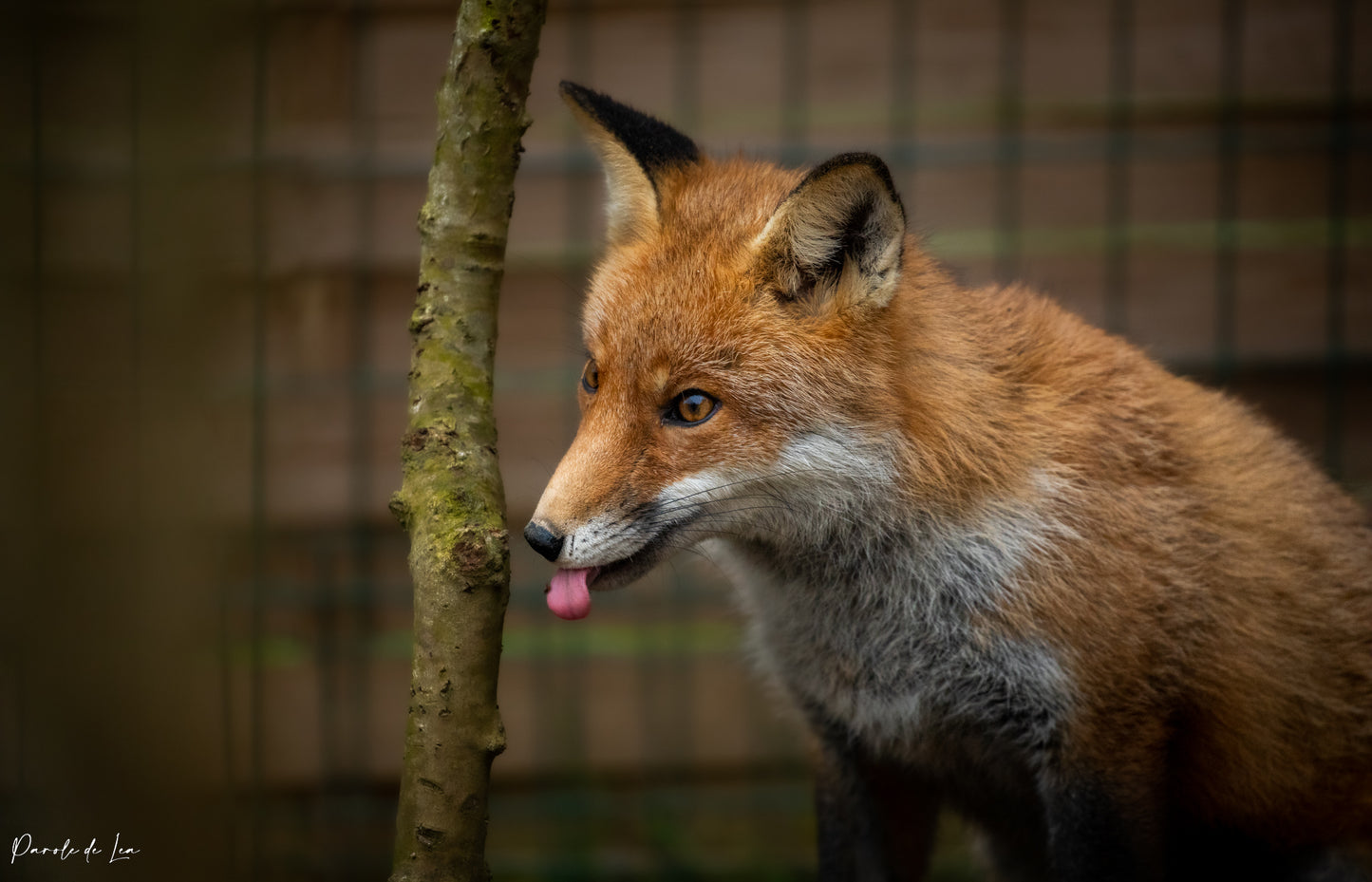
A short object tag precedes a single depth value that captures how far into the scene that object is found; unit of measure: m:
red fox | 5.35
